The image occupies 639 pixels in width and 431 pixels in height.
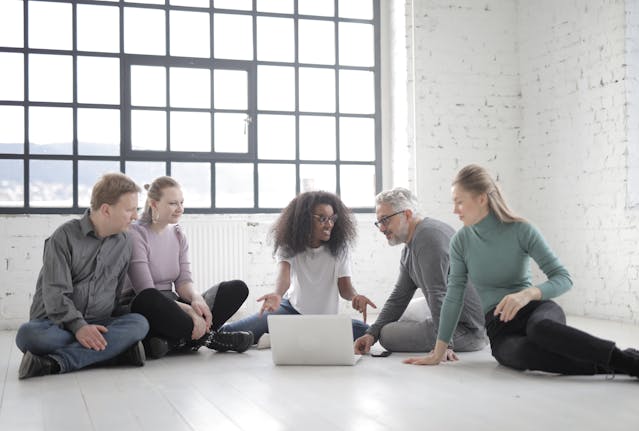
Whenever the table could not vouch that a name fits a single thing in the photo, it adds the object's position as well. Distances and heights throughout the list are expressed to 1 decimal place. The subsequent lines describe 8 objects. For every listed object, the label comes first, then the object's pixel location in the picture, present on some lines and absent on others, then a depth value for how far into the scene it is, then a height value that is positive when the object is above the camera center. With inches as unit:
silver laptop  136.9 -17.8
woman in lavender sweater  154.3 -10.5
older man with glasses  150.8 -9.4
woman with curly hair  167.9 -3.1
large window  244.8 +46.9
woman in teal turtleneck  126.0 -7.3
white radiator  248.5 -3.0
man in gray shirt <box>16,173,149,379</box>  137.3 -9.8
